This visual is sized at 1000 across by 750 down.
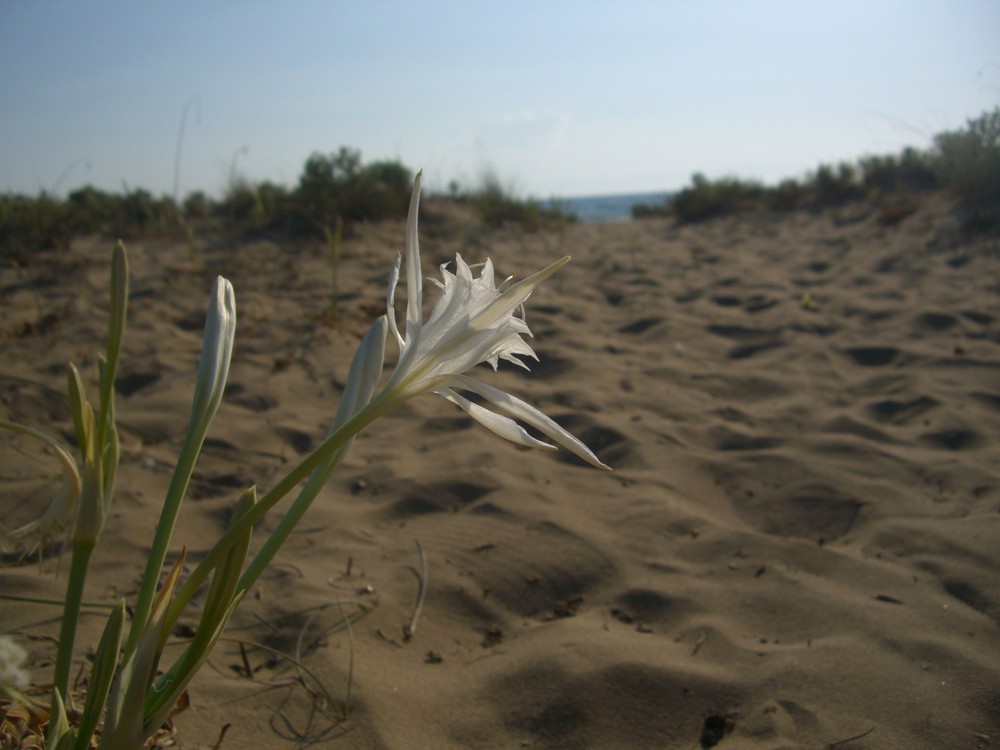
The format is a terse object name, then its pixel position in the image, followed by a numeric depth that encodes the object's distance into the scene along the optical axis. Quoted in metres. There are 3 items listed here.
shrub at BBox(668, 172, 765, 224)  10.65
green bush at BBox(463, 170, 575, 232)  8.35
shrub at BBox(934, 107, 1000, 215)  6.36
